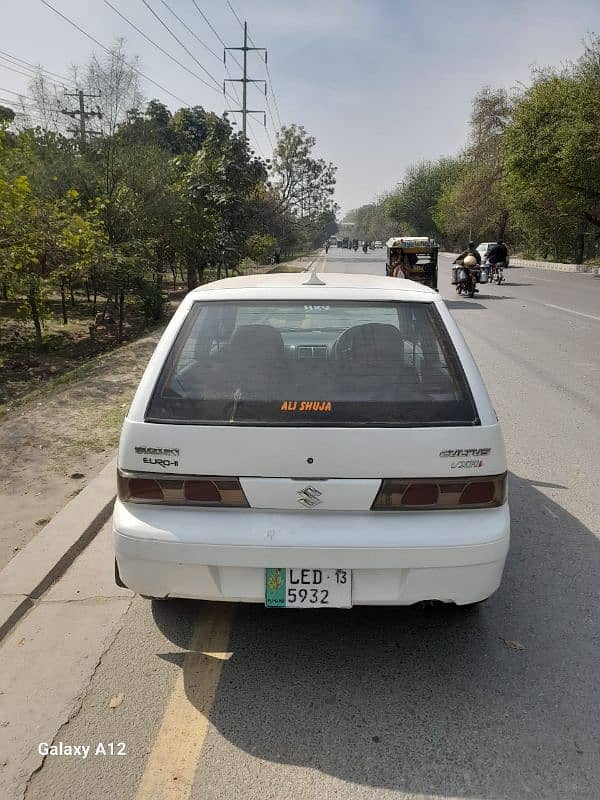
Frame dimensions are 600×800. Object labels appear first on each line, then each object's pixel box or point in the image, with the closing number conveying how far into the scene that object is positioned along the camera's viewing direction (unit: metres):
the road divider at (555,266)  38.46
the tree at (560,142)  33.88
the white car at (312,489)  2.75
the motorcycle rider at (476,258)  21.44
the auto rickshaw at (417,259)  20.38
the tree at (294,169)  60.22
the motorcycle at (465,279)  21.95
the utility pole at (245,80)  38.68
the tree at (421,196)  95.50
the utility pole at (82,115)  14.63
